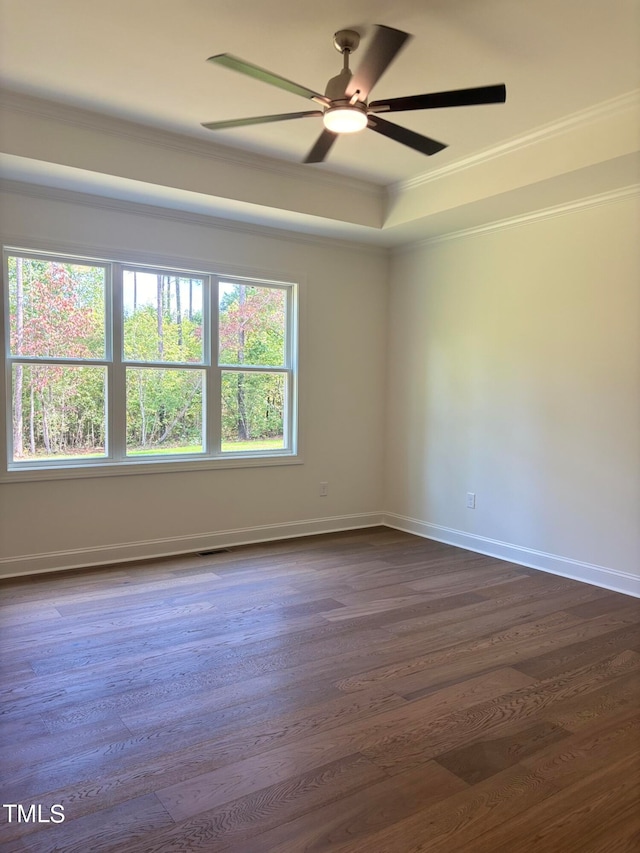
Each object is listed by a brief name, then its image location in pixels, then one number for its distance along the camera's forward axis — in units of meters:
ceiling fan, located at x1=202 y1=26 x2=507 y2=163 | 2.23
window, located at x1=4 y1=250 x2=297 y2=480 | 4.11
